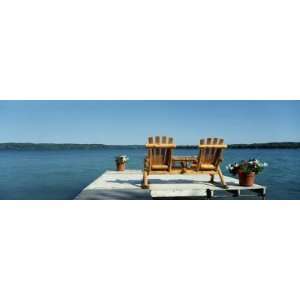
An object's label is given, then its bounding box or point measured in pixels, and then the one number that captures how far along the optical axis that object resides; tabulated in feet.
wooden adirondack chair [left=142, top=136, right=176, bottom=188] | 17.57
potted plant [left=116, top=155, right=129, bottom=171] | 29.04
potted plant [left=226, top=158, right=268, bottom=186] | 17.87
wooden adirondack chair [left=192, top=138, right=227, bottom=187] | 17.94
